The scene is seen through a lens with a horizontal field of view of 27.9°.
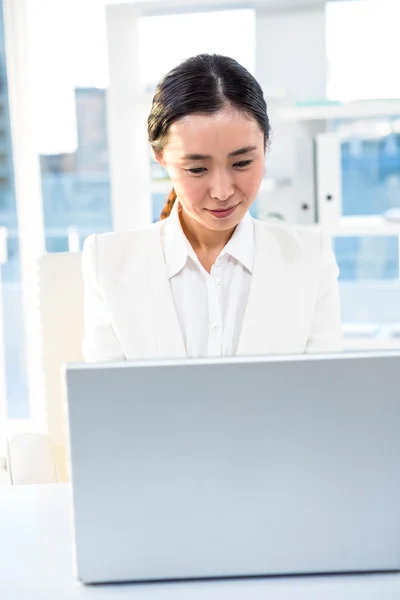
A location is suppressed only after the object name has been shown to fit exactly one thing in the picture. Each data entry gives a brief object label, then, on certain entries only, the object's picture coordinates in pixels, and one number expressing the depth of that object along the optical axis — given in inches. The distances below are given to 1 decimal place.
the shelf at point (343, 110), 110.9
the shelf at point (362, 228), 113.0
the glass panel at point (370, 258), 138.4
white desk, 33.3
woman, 51.8
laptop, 32.1
